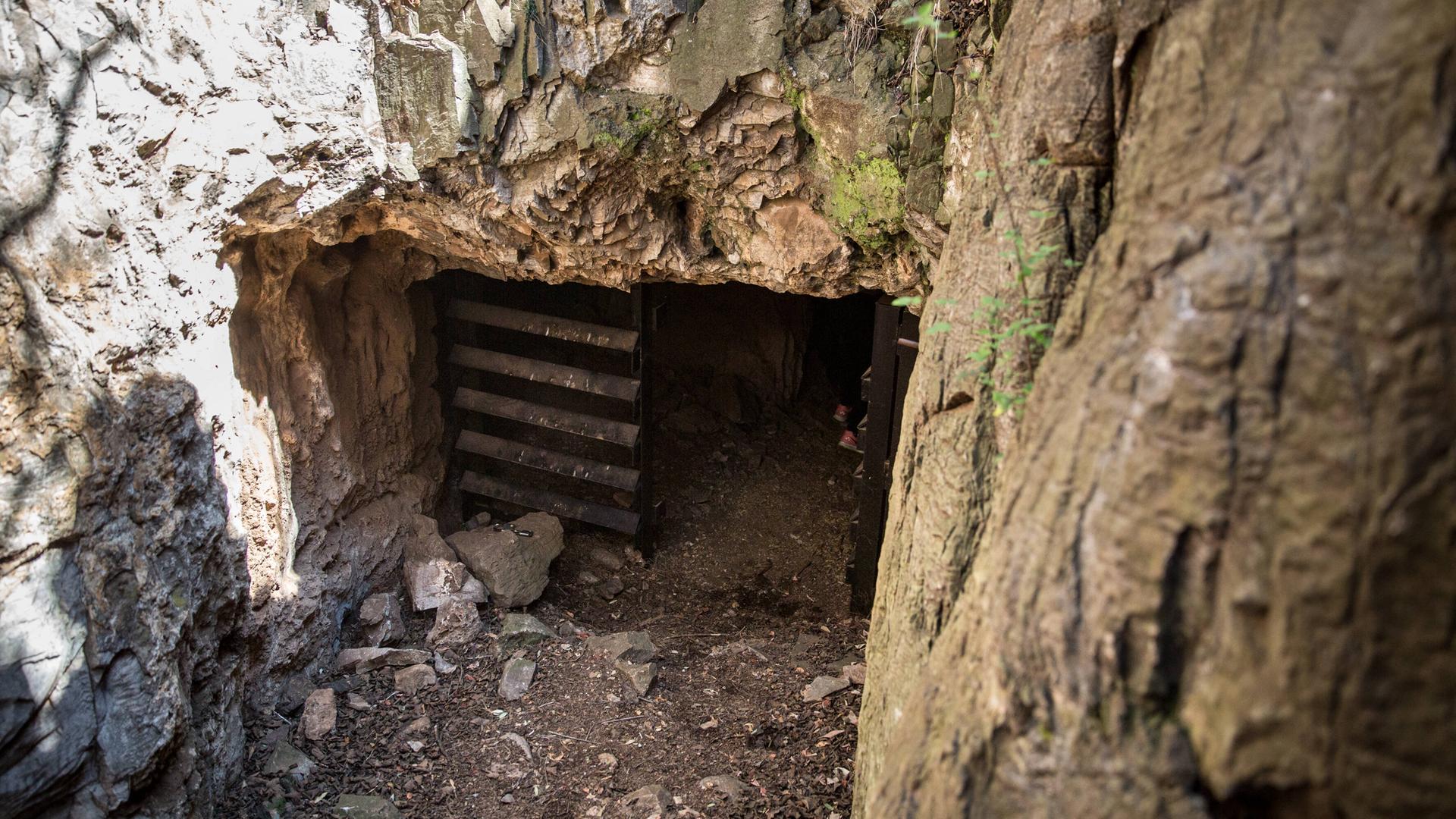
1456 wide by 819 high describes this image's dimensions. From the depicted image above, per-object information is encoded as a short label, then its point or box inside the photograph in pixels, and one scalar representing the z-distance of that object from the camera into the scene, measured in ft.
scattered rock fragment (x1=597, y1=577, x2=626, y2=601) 17.42
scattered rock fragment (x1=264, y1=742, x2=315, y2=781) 11.98
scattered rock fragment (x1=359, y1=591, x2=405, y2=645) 15.05
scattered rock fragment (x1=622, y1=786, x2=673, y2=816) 11.36
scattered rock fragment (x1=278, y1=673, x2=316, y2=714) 13.34
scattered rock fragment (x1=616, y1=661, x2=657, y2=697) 13.91
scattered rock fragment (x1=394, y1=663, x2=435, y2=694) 13.87
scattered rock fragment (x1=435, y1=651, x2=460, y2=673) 14.38
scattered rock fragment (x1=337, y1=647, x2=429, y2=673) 14.20
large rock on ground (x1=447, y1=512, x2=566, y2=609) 16.16
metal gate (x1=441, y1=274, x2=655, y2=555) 16.92
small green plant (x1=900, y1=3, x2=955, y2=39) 7.11
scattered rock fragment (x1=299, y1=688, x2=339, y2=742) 12.75
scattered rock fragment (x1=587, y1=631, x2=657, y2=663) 14.67
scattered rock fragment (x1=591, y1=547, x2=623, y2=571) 18.12
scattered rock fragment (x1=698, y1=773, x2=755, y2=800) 11.64
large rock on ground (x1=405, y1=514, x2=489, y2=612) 15.60
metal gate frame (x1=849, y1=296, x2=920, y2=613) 14.56
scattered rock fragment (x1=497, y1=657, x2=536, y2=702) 13.89
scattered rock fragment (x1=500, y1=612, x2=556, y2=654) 14.97
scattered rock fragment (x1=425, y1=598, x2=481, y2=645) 14.98
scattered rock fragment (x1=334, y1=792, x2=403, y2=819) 11.37
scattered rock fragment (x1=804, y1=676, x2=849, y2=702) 13.58
